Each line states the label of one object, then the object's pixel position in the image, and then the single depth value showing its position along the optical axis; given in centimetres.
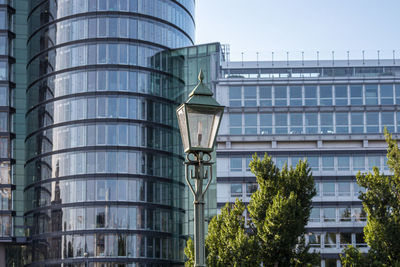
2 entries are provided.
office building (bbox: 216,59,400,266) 9050
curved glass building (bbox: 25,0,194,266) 8225
